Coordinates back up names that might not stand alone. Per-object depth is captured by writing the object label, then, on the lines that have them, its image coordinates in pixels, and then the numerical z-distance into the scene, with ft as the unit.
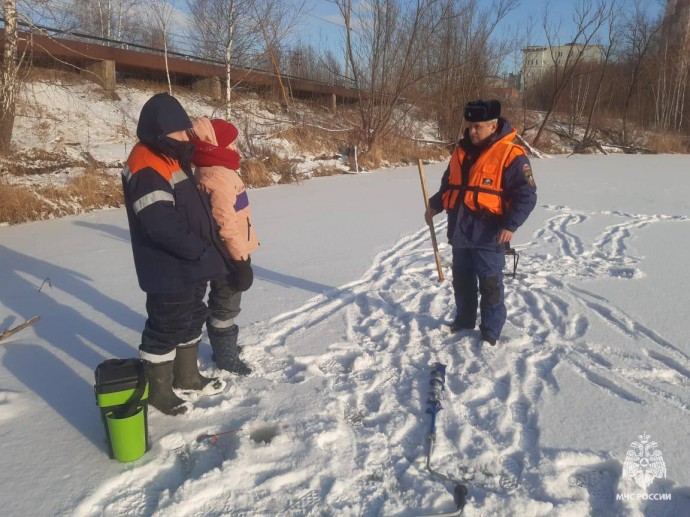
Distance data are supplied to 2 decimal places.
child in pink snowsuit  8.46
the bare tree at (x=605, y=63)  76.47
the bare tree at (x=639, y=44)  81.71
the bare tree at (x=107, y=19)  53.47
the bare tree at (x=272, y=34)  50.47
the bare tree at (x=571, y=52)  71.92
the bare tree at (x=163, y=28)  47.48
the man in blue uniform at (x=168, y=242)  7.22
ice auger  6.49
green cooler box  6.93
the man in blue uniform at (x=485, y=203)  9.87
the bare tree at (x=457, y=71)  65.92
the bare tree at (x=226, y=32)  48.88
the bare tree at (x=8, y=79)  24.11
